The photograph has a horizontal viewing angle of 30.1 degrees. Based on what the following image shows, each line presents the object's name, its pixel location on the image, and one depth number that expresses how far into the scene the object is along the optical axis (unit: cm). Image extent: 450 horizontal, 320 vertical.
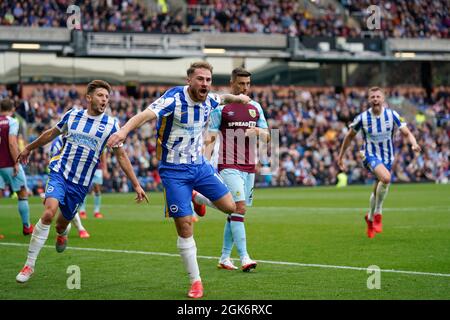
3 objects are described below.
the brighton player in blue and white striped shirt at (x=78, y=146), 1002
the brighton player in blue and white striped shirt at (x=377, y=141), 1488
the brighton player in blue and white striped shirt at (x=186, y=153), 862
